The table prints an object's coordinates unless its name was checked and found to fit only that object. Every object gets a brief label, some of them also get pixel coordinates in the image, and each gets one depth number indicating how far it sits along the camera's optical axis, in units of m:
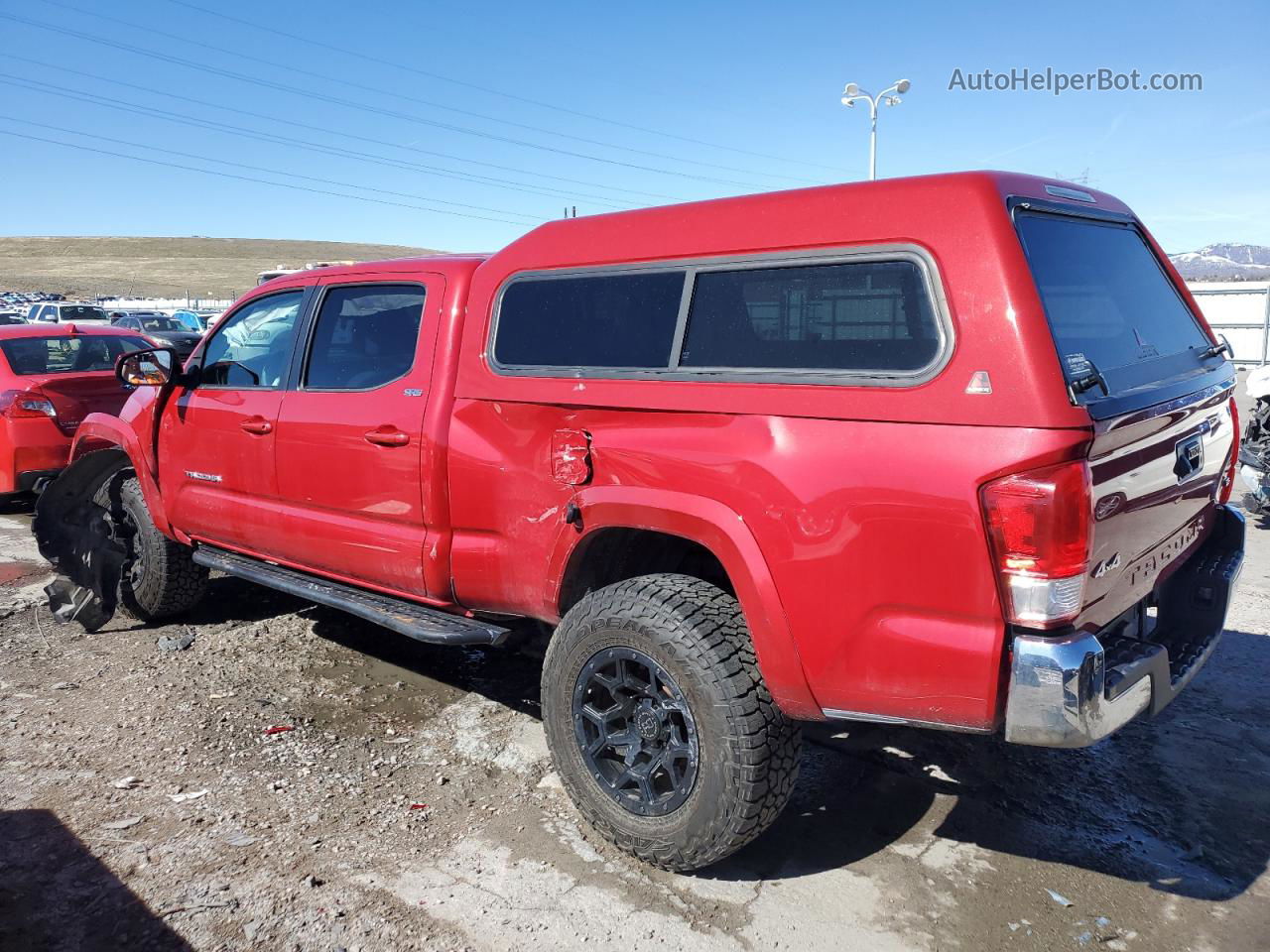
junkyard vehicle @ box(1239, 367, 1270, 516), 7.27
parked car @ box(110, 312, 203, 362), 22.17
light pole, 23.92
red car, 8.00
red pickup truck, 2.43
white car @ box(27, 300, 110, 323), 29.41
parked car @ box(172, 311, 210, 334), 28.50
